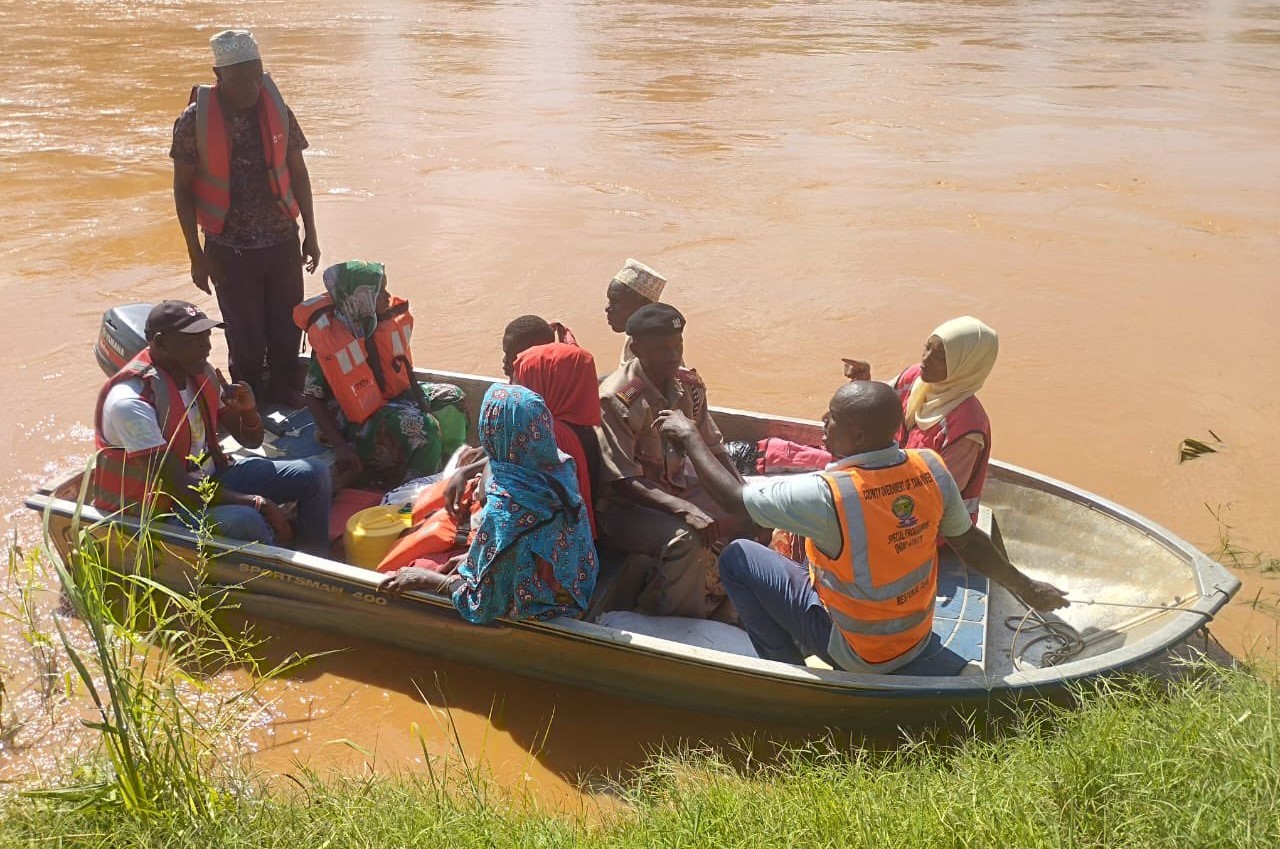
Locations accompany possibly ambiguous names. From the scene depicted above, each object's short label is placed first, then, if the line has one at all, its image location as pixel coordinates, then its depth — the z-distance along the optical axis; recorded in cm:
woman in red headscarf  378
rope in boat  387
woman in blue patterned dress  362
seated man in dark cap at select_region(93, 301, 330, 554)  402
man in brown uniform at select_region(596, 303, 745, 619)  401
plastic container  437
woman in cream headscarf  408
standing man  516
